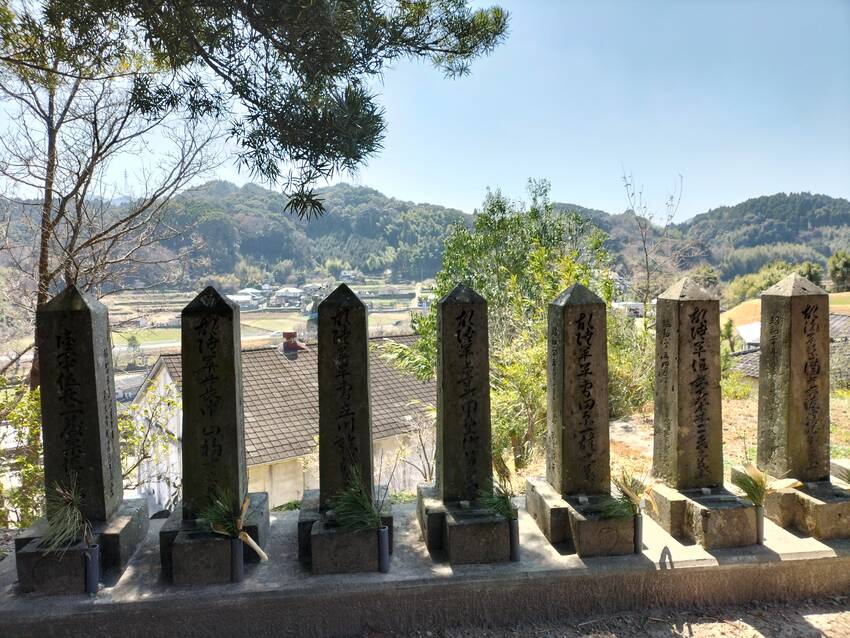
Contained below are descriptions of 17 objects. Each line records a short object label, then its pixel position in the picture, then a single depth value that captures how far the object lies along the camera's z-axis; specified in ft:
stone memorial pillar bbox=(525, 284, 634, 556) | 11.57
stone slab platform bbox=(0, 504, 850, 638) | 9.70
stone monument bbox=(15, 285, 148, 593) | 10.58
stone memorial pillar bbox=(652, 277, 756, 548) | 11.97
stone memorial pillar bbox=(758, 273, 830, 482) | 12.12
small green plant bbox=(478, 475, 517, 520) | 11.04
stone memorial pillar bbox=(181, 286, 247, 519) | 10.80
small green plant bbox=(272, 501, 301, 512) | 16.64
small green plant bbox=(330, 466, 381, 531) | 10.66
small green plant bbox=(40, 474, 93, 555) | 9.98
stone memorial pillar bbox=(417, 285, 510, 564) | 11.50
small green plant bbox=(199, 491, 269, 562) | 10.32
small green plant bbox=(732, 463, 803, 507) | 11.34
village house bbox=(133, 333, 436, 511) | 36.55
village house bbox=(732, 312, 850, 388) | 48.01
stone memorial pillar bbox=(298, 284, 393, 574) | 11.18
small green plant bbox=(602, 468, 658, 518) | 11.09
